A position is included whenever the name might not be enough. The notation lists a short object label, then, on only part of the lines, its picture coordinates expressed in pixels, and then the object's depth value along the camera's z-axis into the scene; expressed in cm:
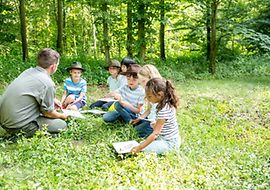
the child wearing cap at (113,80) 667
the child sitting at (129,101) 534
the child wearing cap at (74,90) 641
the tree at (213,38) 1204
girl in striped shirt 438
